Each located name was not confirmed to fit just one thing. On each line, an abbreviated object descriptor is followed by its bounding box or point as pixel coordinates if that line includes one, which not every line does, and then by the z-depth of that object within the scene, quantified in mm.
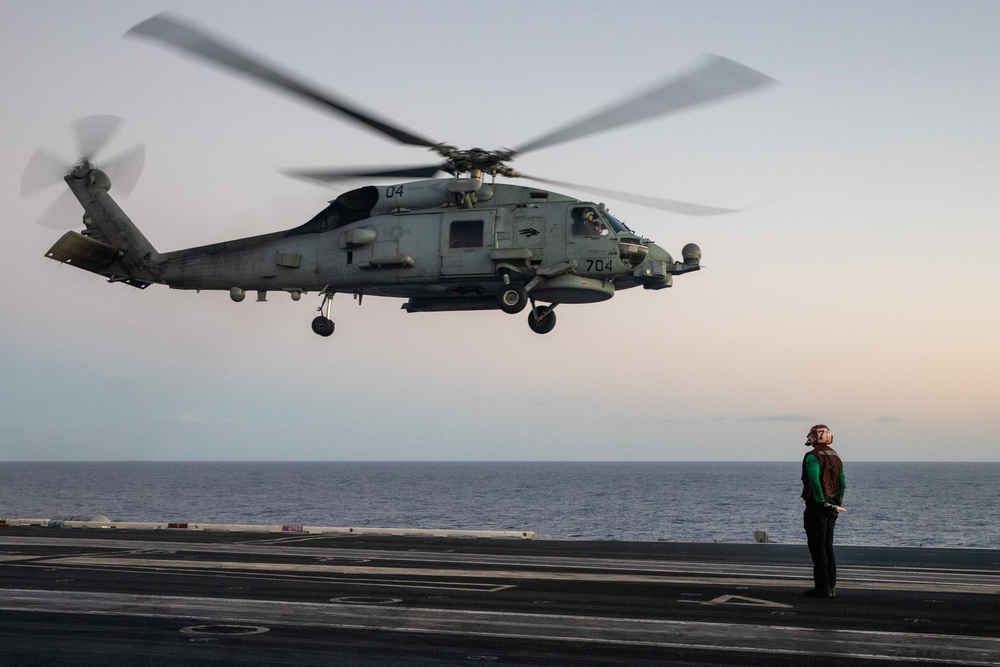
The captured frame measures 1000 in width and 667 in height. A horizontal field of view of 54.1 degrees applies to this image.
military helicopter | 22891
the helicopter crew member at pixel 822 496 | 13086
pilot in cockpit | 23062
